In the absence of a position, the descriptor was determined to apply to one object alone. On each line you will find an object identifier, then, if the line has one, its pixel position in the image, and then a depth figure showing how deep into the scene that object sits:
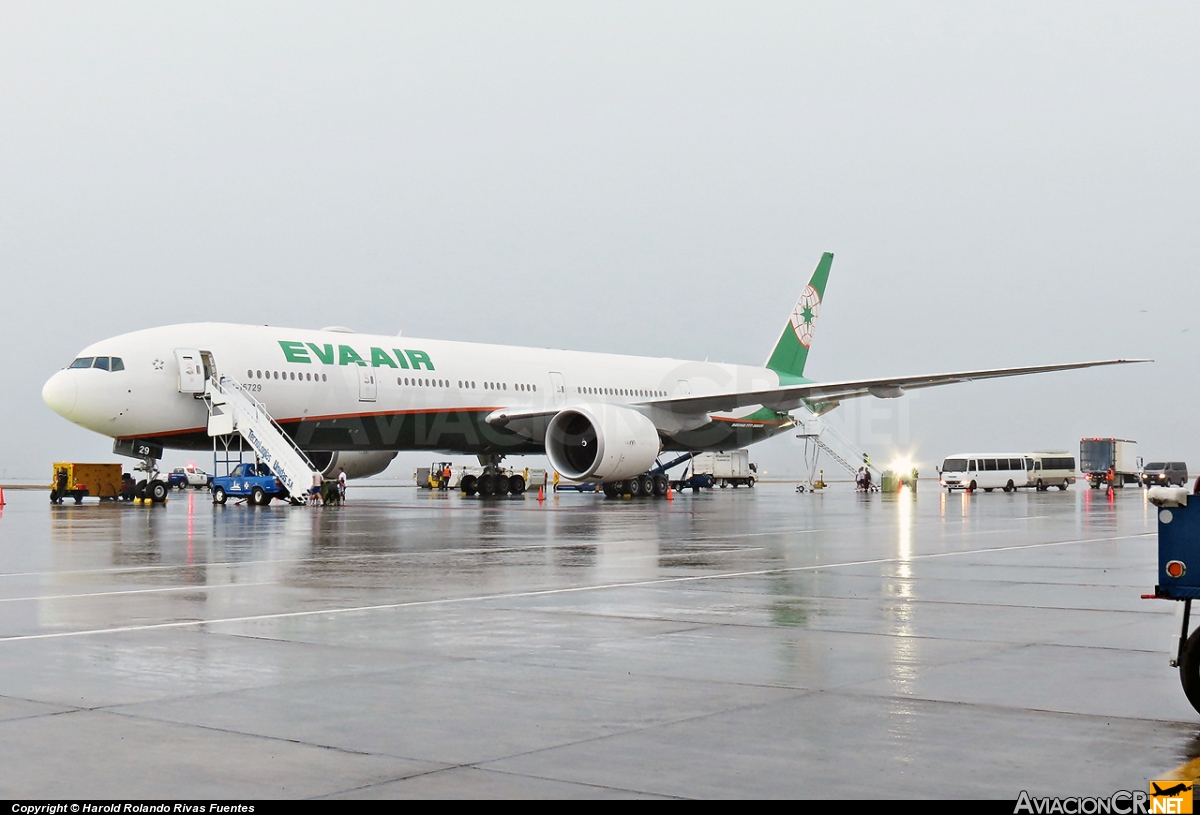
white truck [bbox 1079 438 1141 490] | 64.75
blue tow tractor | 5.61
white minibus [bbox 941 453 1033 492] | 53.59
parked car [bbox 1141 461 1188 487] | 59.73
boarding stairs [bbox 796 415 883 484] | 52.19
